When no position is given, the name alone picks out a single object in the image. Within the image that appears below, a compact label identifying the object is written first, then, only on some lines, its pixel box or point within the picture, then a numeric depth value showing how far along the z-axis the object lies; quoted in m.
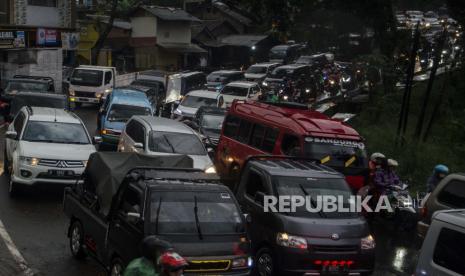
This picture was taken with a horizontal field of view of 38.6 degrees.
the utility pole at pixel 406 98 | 20.57
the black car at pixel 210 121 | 23.50
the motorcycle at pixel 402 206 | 14.68
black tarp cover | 10.63
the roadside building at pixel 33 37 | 40.30
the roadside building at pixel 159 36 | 62.41
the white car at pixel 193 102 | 29.07
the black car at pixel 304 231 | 10.19
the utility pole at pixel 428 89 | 21.11
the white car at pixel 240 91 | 34.16
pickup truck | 8.75
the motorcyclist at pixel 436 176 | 13.68
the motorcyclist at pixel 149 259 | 5.43
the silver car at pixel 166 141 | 17.06
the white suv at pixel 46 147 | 15.34
